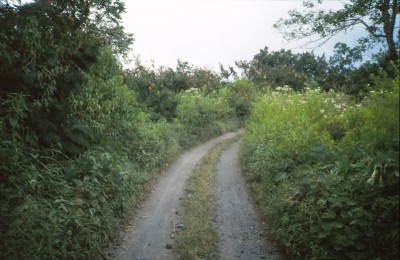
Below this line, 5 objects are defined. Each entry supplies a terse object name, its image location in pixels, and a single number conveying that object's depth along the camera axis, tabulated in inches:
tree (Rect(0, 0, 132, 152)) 192.9
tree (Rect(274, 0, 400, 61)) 367.9
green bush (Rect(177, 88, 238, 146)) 639.8
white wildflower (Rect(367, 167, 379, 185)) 150.6
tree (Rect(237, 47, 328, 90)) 1226.9
